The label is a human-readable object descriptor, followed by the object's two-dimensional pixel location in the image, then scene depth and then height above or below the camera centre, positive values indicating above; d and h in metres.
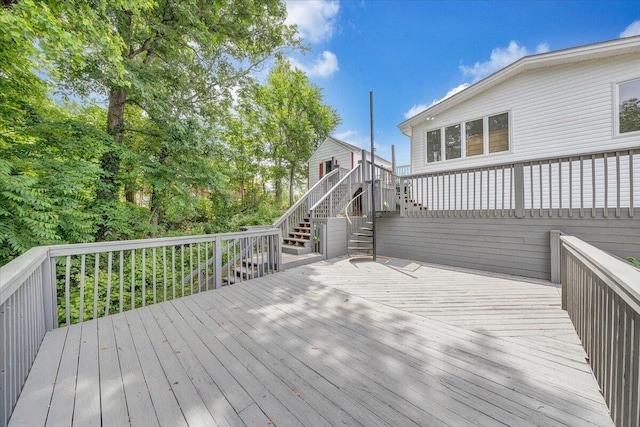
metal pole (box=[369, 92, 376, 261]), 5.68 +0.69
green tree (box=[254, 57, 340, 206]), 16.59 +6.59
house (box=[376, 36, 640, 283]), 4.18 +1.44
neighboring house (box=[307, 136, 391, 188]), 12.23 +2.89
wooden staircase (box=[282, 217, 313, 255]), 6.26 -0.77
